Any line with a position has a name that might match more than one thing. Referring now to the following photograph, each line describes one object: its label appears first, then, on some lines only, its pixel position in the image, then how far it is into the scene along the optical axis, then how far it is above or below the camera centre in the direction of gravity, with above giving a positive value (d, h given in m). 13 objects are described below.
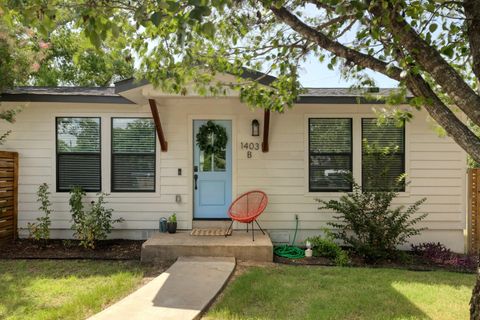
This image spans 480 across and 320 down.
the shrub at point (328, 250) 5.16 -1.43
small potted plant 5.93 -1.12
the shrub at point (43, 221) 5.82 -1.07
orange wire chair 5.90 -0.75
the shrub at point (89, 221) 5.61 -1.01
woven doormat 5.66 -1.22
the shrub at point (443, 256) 5.33 -1.60
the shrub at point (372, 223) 5.20 -0.97
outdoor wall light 6.14 +0.68
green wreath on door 6.22 +0.48
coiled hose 5.41 -1.51
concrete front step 5.03 -1.35
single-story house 6.15 +0.04
